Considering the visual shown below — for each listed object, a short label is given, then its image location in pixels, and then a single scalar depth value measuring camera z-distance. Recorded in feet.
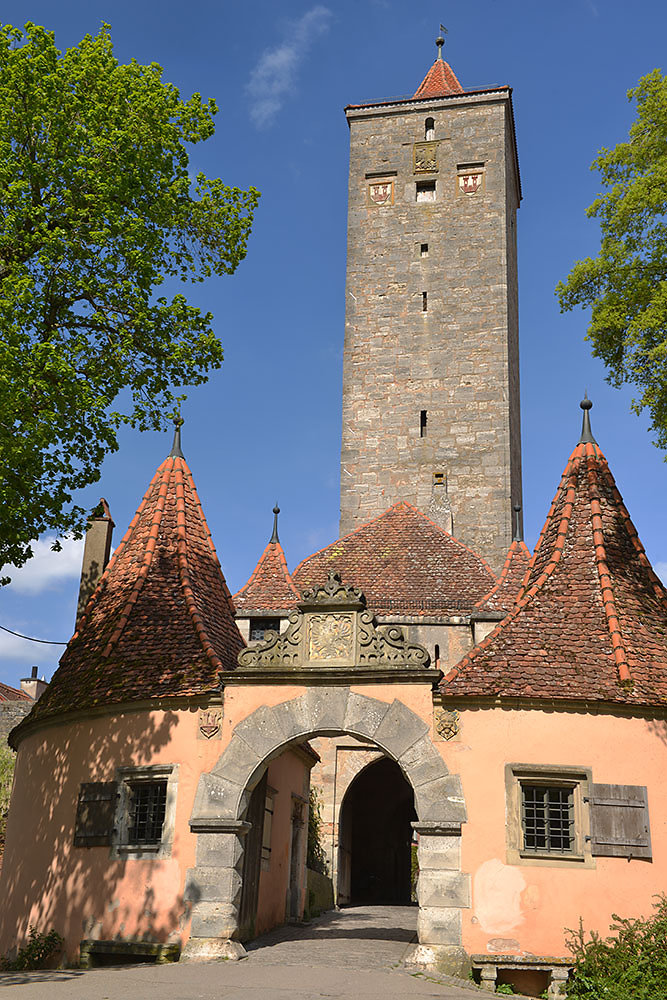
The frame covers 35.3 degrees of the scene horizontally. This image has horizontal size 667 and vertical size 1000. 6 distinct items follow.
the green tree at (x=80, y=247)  36.55
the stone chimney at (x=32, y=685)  138.62
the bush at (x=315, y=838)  63.10
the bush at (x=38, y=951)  40.47
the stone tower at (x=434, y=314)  97.81
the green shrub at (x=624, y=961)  33.47
